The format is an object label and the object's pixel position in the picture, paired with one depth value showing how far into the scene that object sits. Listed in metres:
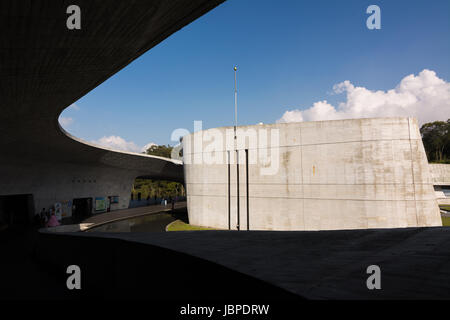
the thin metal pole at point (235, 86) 27.58
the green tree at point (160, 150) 97.62
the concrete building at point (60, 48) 5.20
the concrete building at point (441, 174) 40.31
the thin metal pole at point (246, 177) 24.02
